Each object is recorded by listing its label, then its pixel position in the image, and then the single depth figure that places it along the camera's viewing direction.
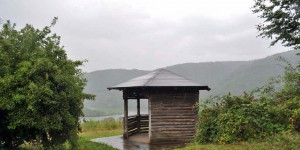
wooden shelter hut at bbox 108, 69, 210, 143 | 16.55
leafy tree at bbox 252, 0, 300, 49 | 16.44
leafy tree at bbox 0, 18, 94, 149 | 10.68
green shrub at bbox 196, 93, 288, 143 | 11.22
